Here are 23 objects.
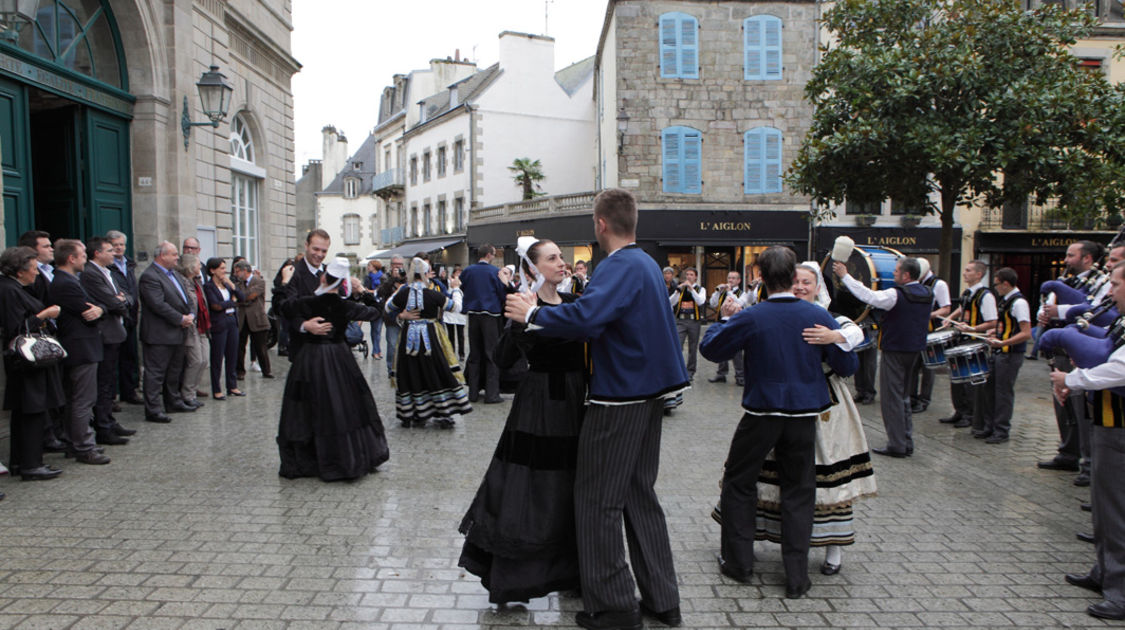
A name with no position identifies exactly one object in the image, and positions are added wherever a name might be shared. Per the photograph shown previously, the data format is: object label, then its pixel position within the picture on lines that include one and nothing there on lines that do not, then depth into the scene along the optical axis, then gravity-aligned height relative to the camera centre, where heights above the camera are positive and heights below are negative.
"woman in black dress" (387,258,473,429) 8.16 -0.86
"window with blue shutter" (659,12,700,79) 24.20 +7.61
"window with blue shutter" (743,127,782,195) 24.86 +4.07
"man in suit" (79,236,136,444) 7.20 -0.41
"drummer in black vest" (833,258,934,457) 7.03 -0.53
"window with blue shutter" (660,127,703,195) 24.64 +4.07
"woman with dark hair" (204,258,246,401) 10.02 -0.56
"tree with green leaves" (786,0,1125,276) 12.20 +2.95
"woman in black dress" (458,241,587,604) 3.65 -0.96
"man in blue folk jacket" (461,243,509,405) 9.91 -0.35
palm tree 33.94 +4.86
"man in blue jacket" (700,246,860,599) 4.04 -0.66
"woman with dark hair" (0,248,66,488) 5.85 -0.74
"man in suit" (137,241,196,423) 8.39 -0.46
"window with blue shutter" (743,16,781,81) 24.53 +7.81
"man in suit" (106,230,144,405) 8.07 -0.52
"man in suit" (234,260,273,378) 11.50 -0.48
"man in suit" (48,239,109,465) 6.42 -0.48
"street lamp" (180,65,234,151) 10.70 +2.67
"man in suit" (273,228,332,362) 6.18 +0.07
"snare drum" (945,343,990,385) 8.05 -0.83
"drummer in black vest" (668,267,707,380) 11.72 -0.34
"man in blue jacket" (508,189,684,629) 3.48 -0.53
